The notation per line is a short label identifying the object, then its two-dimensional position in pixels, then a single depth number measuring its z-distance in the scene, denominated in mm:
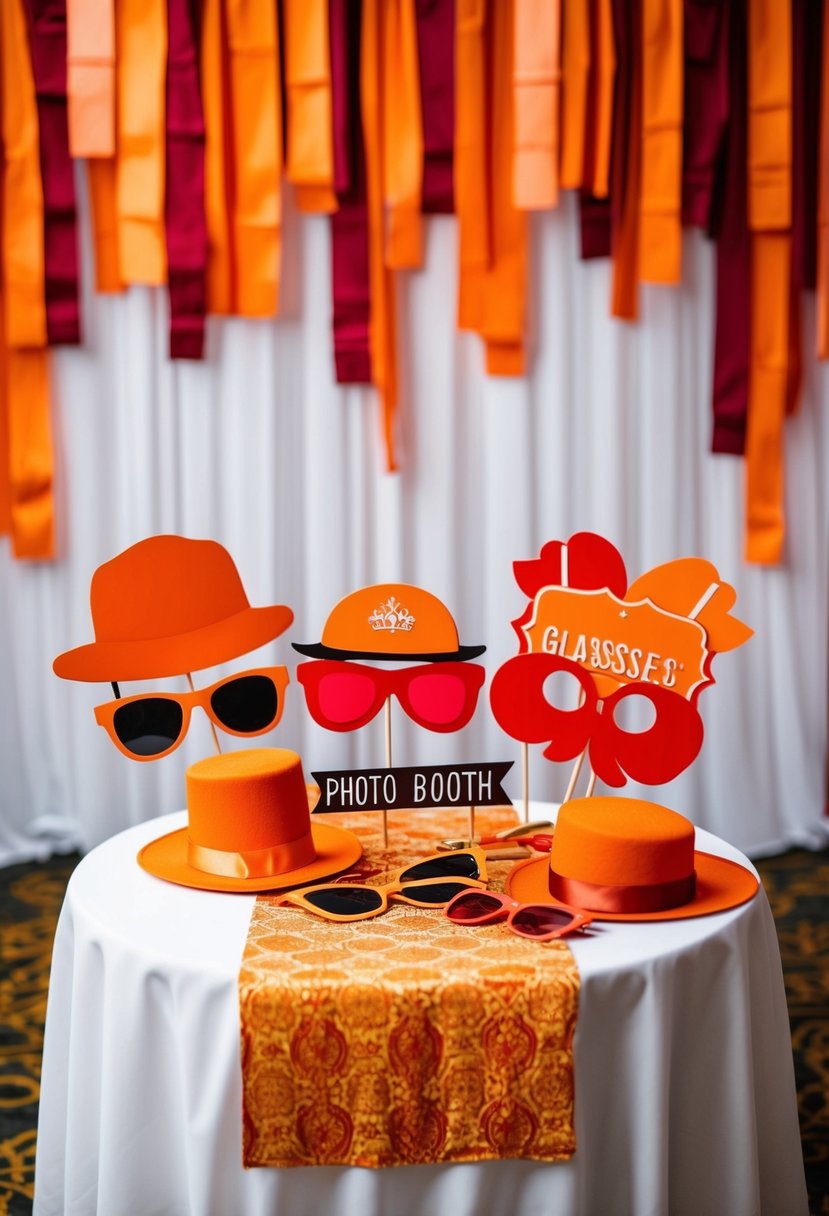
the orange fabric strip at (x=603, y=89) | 3072
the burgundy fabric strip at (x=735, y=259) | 3246
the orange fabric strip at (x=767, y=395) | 3305
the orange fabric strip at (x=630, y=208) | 3186
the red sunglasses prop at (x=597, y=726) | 1480
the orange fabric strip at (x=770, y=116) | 3172
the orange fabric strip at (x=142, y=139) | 3014
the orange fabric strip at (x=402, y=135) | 3070
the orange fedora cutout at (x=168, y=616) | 1618
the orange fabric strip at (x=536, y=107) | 3018
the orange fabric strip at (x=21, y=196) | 3078
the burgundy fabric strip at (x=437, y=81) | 3053
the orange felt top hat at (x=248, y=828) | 1455
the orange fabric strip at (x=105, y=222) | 3123
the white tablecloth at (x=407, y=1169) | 1219
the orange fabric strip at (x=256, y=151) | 3027
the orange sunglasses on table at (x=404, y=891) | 1395
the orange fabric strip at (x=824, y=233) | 3293
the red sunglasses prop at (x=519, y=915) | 1309
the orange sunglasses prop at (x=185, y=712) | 1572
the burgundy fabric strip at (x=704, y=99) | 3146
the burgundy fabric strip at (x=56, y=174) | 3023
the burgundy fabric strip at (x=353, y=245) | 3117
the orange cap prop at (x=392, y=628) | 1664
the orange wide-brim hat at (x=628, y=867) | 1351
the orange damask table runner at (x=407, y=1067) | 1199
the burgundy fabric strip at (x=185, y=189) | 3027
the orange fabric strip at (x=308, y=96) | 3008
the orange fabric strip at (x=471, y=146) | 3039
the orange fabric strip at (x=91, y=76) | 2965
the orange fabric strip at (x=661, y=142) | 3109
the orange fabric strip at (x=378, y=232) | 3094
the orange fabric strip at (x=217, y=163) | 3057
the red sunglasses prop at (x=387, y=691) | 1621
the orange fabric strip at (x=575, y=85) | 3061
